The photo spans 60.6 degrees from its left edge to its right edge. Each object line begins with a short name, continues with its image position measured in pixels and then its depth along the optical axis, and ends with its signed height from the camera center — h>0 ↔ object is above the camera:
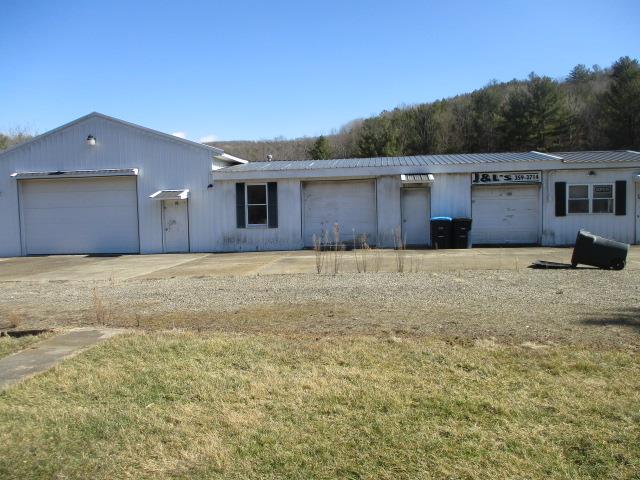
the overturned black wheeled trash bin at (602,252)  12.14 -1.13
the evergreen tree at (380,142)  49.28 +5.85
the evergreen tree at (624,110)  44.06 +7.44
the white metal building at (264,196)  19.62 +0.44
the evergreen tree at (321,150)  51.34 +5.53
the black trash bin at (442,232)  18.97 -0.93
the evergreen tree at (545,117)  47.94 +7.53
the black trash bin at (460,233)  18.95 -0.98
